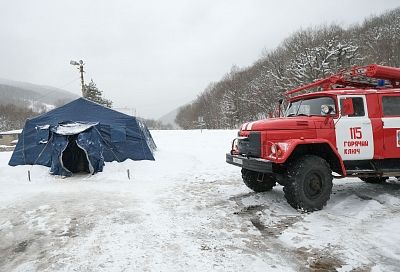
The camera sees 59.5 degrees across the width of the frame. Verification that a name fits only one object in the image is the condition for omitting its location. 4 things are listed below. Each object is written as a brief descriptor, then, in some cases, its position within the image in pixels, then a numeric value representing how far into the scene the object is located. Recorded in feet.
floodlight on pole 108.99
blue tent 43.34
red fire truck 22.79
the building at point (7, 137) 181.70
